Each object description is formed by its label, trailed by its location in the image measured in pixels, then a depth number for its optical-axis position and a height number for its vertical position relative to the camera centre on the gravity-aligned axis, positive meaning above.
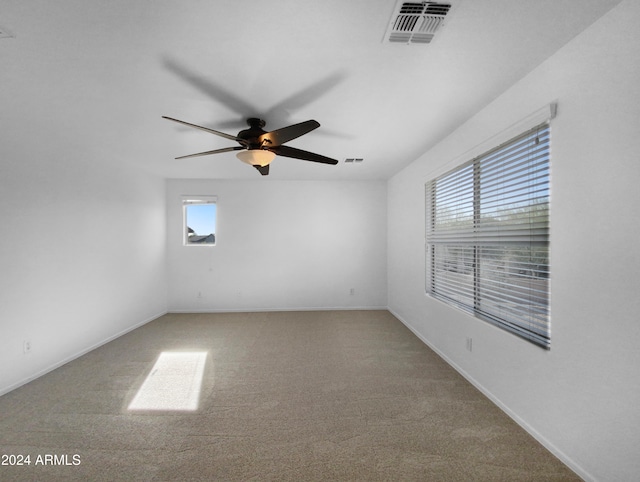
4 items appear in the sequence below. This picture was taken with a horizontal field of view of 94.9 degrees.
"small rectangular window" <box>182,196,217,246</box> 5.62 +0.35
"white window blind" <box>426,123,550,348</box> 2.00 +0.06
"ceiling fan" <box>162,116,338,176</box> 2.36 +0.85
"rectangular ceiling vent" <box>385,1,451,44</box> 1.42 +1.14
